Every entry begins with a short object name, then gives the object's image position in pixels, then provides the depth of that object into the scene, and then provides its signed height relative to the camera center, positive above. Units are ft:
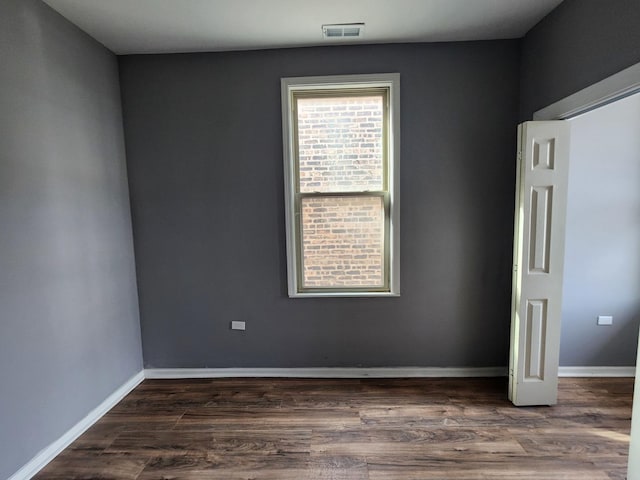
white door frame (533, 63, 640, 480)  4.75 +1.91
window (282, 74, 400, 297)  8.40 +0.60
